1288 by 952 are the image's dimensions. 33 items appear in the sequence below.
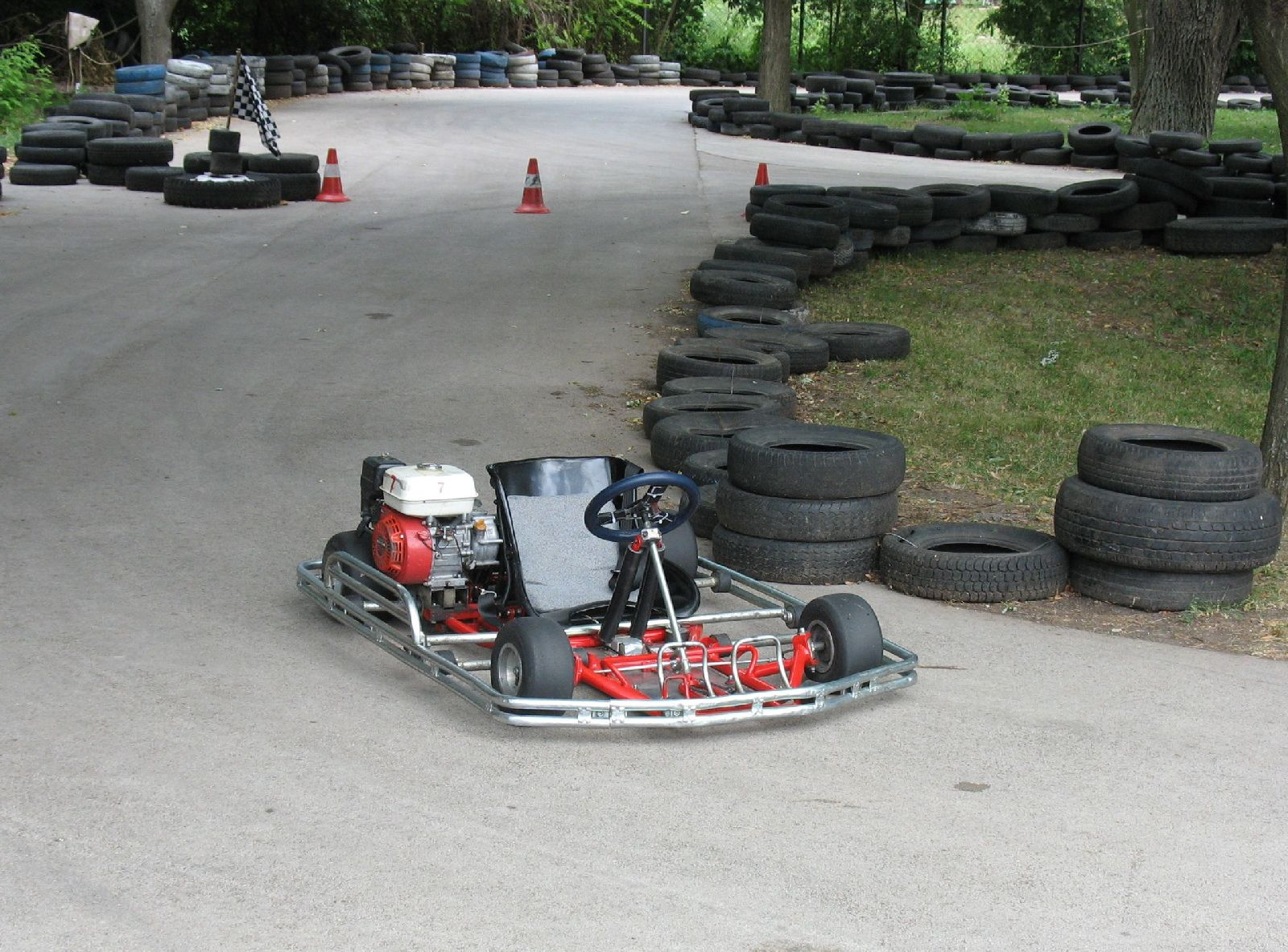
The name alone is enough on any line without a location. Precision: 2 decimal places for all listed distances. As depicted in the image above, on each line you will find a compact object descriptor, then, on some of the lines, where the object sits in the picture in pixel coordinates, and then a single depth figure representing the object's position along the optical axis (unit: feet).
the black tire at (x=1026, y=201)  48.44
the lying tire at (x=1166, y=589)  19.60
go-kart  15.20
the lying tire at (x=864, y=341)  34.35
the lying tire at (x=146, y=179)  56.59
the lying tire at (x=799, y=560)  20.43
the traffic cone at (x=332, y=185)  56.29
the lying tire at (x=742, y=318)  33.88
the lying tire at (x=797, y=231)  41.86
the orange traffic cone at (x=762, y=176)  55.47
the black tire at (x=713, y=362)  29.40
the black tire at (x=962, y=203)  47.75
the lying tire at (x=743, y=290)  36.70
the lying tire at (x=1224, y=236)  47.93
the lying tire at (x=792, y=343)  32.65
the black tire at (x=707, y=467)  22.66
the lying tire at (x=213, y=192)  53.36
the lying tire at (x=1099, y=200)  48.73
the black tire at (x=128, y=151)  58.03
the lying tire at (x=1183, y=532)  19.20
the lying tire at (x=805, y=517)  20.30
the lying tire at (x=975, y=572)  19.86
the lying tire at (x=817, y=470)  20.17
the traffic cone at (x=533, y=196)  55.01
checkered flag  55.57
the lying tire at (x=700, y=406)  26.73
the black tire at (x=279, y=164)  56.49
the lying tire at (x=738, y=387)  27.43
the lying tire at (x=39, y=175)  57.36
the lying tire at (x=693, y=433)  24.68
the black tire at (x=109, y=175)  58.13
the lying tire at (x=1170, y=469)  19.33
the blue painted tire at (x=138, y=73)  72.59
